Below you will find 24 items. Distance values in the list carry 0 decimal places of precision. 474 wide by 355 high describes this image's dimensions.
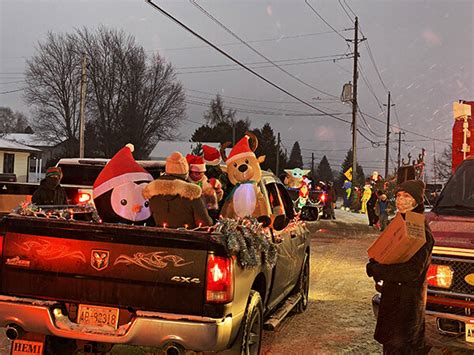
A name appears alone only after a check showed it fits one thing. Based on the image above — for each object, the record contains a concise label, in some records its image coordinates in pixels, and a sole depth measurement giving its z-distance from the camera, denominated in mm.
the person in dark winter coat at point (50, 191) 9070
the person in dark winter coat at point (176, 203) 4633
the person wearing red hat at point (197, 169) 6387
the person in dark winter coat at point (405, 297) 4441
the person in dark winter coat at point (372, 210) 22297
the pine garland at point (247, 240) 4082
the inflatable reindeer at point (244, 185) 5496
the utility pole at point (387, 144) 55312
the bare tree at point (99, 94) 54406
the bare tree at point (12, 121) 77800
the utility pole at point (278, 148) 68206
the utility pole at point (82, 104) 31205
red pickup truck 4699
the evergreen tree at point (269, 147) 76469
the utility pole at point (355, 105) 35219
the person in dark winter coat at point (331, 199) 26828
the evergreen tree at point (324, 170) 138600
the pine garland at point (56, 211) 4625
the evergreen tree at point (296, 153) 127138
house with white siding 42531
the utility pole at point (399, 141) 80625
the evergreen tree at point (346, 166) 119875
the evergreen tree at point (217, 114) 86875
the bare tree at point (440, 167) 91250
